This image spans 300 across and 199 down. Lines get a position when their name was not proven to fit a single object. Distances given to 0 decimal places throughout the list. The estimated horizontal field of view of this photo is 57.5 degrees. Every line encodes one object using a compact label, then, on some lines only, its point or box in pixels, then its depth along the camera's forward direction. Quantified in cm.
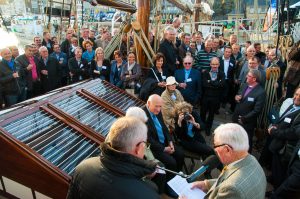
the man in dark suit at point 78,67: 580
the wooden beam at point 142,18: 572
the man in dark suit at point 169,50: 567
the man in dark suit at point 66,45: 773
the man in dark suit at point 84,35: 807
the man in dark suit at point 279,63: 572
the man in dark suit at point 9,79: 501
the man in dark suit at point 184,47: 636
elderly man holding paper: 177
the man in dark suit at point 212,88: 511
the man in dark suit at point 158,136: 340
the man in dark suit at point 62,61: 652
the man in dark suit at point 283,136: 345
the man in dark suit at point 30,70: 557
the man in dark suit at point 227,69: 572
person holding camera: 379
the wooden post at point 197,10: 1521
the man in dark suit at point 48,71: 595
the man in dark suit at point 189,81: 519
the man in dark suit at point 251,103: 430
